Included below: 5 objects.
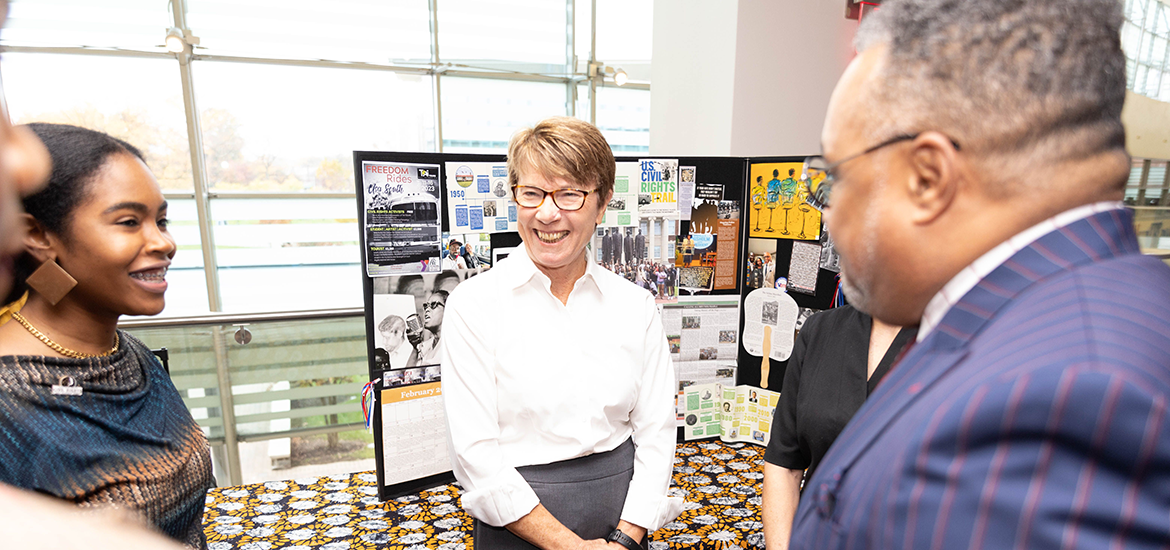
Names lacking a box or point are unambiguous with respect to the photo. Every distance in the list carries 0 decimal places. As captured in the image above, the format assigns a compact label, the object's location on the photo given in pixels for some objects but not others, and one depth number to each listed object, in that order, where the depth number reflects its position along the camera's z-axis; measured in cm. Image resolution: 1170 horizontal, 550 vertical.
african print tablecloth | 222
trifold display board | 238
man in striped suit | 47
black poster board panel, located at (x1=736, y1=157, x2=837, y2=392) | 259
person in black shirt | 155
